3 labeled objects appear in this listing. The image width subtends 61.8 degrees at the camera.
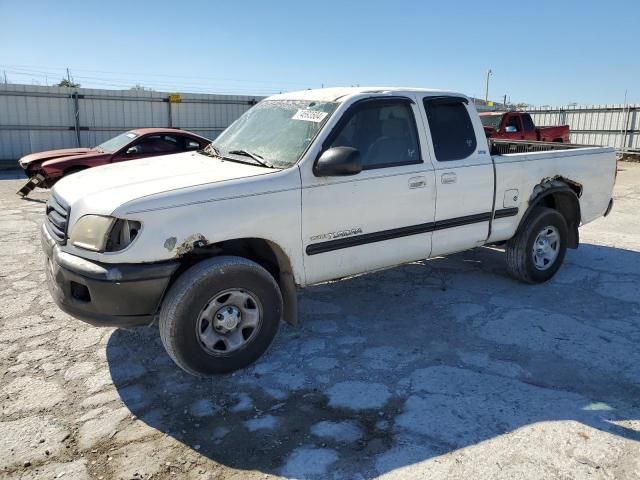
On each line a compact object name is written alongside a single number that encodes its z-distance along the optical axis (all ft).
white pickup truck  10.81
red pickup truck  46.68
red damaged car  33.04
